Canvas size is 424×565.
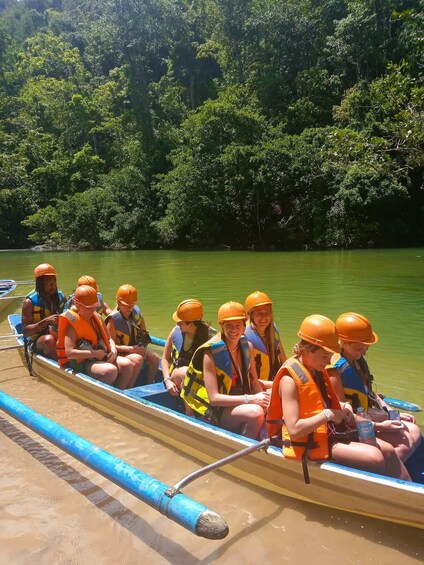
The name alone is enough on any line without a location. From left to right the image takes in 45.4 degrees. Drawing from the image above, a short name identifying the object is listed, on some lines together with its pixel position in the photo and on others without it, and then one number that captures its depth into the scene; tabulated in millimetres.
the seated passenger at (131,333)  5663
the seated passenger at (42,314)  6301
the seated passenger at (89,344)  5262
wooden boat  2906
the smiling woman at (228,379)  3727
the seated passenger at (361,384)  3303
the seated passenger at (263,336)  4320
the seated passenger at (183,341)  4453
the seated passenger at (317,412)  2947
